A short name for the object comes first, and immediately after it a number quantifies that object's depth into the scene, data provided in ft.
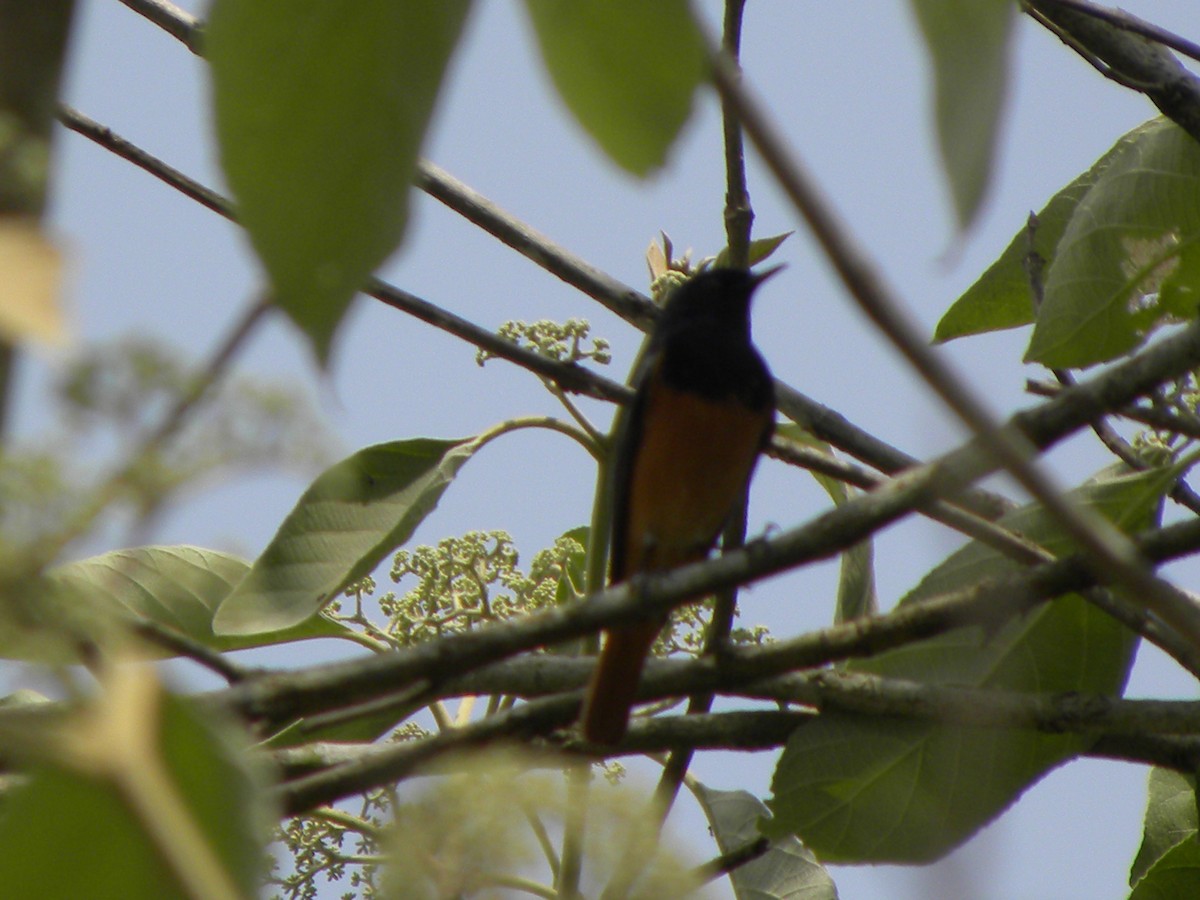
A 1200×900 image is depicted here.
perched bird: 30.32
